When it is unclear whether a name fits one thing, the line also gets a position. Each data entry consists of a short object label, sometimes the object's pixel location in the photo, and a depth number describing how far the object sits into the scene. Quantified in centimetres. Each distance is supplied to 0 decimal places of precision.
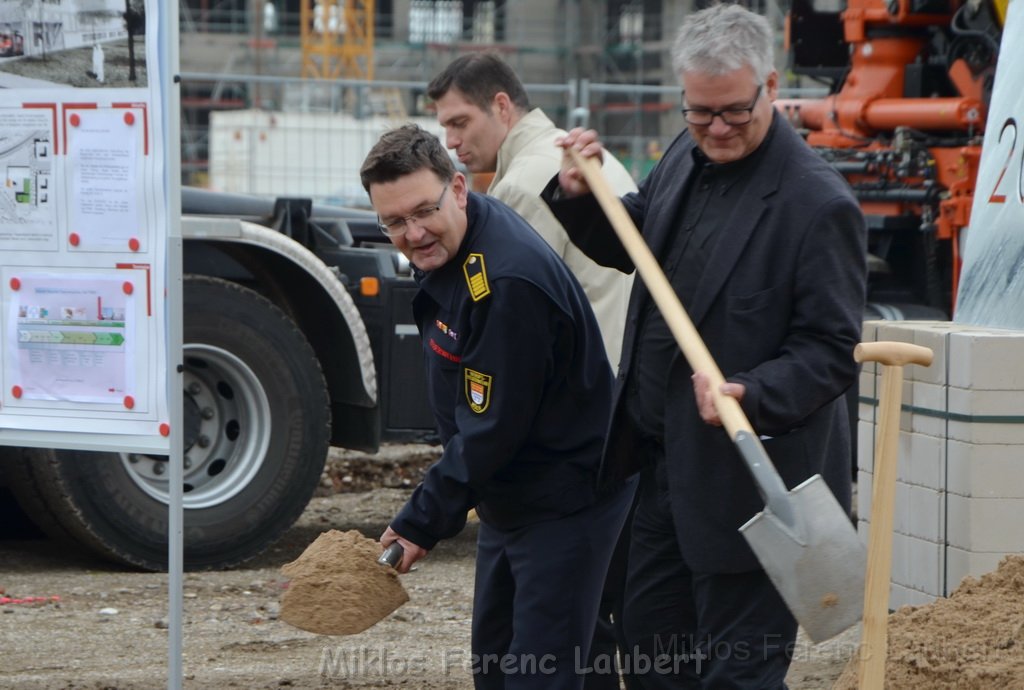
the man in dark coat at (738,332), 614
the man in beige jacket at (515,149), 888
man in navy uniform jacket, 652
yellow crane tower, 7356
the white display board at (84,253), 833
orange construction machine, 1588
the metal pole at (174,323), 818
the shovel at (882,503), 637
